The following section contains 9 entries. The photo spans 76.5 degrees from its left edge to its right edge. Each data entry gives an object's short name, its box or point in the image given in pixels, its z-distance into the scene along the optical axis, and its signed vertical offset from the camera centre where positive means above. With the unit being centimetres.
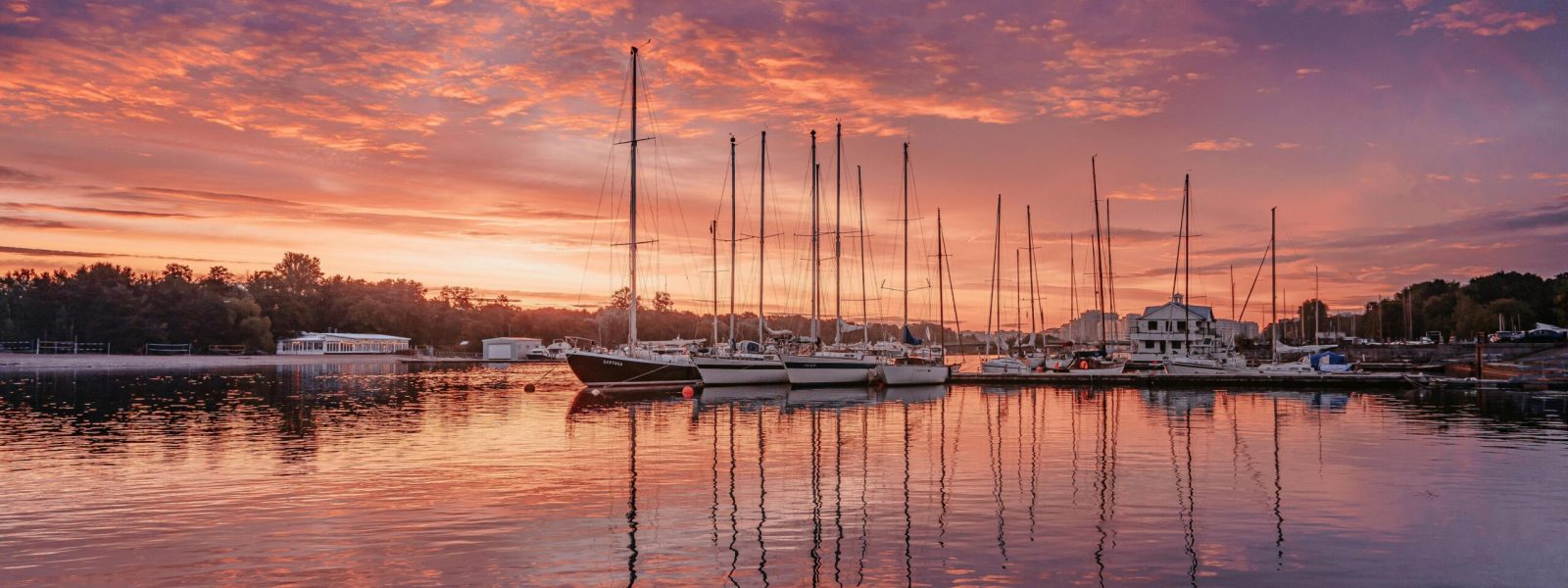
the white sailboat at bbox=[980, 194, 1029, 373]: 8231 -243
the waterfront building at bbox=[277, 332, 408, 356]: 15550 -67
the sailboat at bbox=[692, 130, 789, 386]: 6694 -197
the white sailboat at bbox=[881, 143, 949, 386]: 6831 -239
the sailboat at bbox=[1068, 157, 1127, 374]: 7947 -213
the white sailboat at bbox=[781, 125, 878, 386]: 6650 -183
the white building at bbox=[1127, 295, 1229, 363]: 12406 +80
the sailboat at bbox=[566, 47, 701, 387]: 6475 -203
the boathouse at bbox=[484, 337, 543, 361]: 16038 -159
